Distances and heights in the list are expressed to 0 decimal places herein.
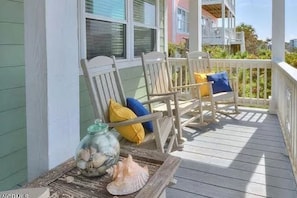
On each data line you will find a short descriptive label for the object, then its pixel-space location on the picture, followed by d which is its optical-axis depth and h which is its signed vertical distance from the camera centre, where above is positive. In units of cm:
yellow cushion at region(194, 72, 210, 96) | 444 -4
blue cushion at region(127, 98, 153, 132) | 273 -30
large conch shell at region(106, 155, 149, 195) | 127 -45
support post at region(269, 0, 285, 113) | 459 +62
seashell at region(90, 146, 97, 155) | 137 -33
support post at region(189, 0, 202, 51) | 540 +95
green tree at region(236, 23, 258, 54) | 1820 +259
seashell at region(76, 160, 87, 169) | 140 -41
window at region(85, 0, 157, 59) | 322 +67
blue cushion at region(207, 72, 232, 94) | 455 -9
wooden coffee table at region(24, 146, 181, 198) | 128 -48
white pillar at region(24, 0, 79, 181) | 148 +0
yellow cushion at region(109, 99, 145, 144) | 244 -41
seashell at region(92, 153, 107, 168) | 139 -39
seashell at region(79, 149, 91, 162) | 138 -36
